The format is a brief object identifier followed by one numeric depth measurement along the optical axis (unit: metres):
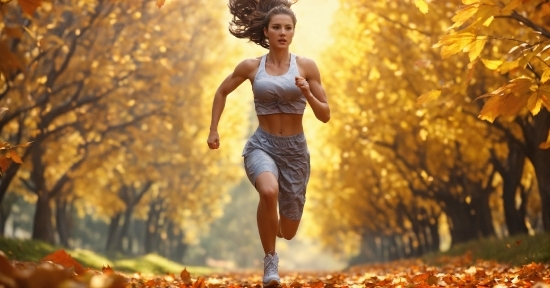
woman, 12.23
